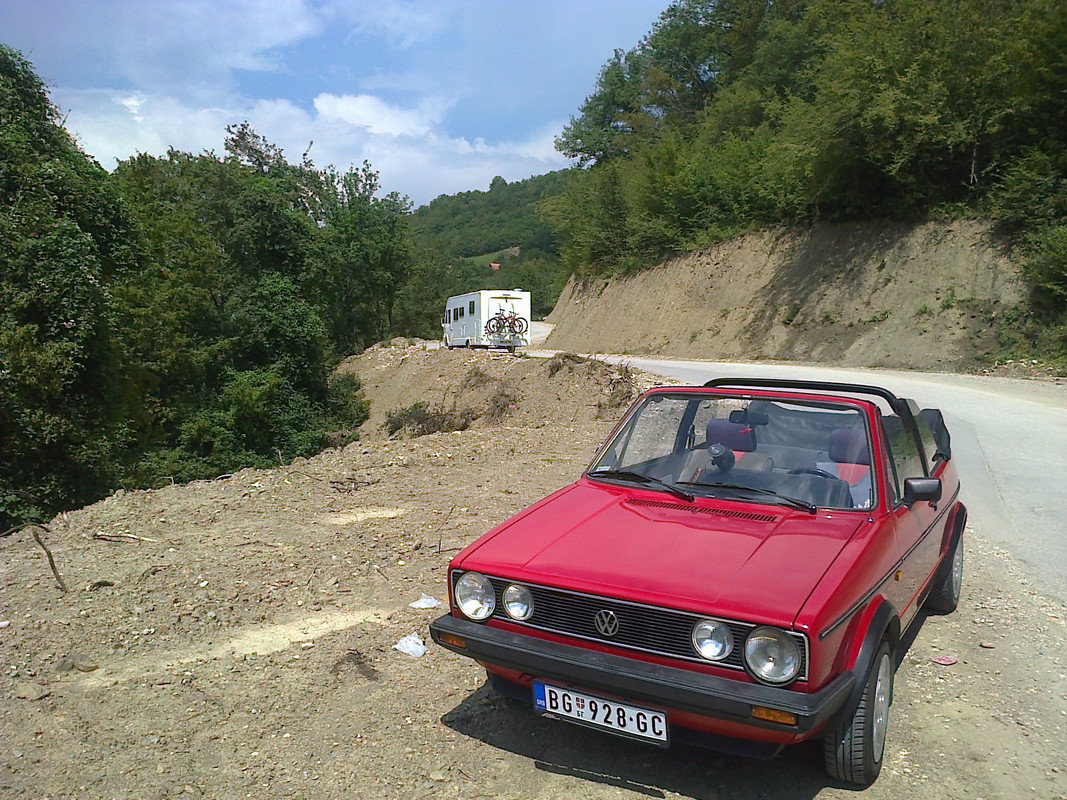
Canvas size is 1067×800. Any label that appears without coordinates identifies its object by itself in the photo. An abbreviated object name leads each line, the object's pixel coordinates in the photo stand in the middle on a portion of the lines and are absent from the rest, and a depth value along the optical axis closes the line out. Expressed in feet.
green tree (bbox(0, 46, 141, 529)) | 60.80
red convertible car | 9.22
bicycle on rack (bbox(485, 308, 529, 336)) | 112.98
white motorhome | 113.09
